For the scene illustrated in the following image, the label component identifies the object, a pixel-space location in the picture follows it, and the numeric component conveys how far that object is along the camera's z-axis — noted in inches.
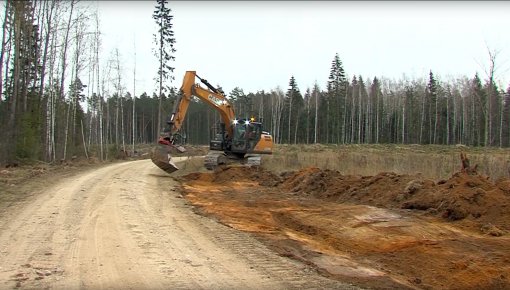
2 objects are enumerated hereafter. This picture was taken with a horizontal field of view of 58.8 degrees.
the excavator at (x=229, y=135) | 873.5
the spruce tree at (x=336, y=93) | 3243.1
